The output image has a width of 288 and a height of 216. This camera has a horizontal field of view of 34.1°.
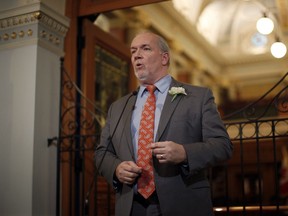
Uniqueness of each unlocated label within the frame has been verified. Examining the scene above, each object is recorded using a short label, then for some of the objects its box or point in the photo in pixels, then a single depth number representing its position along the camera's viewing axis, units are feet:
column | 13.71
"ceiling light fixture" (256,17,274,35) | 24.41
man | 8.82
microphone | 9.97
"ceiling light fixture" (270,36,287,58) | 28.42
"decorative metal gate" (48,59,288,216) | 14.60
